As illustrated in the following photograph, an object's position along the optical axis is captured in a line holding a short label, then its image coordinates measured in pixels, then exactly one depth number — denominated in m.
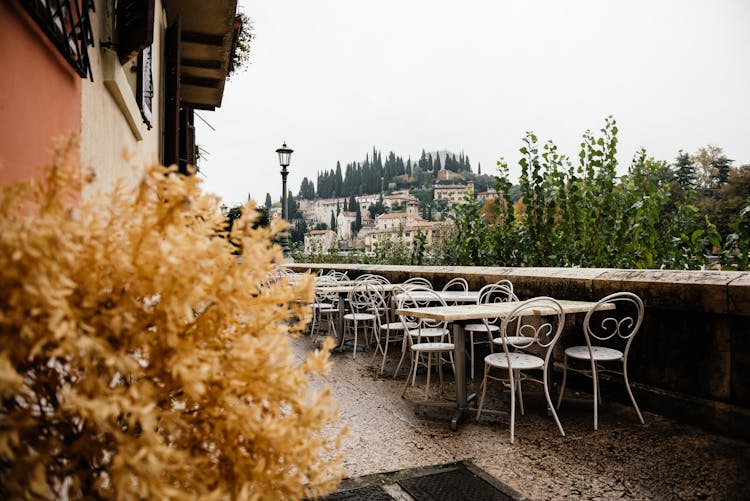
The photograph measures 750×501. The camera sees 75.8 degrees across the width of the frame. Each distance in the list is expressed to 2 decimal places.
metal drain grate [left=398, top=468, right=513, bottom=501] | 2.50
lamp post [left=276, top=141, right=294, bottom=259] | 12.27
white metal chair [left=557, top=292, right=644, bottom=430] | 3.66
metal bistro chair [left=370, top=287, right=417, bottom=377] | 5.44
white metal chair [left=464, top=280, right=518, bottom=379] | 5.04
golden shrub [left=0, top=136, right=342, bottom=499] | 0.75
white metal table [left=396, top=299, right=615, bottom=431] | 3.55
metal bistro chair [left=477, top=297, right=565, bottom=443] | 3.43
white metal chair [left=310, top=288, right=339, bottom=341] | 7.83
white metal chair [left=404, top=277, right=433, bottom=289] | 7.02
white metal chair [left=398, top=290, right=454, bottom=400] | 4.34
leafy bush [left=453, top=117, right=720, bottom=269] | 5.28
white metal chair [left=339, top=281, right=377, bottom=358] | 6.36
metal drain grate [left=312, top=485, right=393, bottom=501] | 2.46
